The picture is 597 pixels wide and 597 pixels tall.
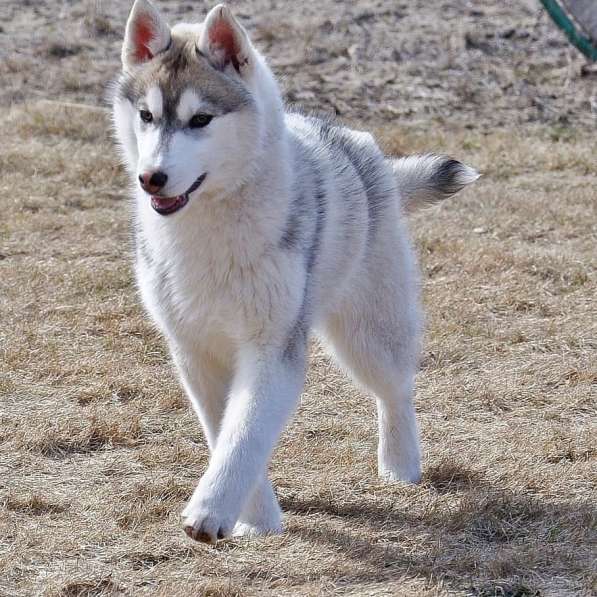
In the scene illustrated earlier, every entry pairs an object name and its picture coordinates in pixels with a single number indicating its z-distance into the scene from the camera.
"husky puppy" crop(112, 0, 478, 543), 7.25
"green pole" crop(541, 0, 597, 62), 16.27
